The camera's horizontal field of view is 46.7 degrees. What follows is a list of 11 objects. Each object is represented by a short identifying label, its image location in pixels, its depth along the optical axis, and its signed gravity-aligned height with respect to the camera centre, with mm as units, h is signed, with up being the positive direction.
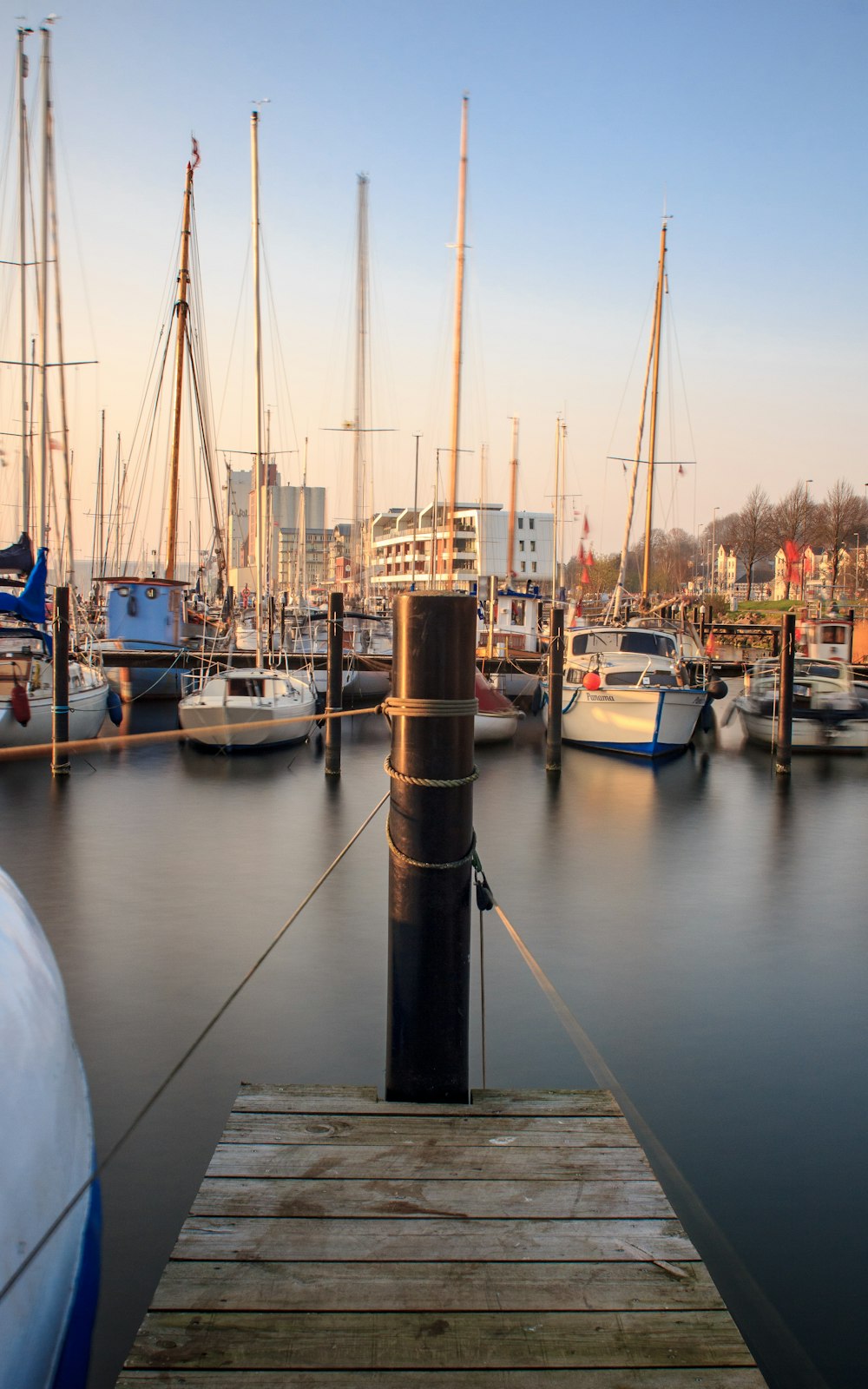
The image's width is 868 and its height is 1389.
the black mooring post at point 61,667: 15406 -876
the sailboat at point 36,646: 16250 -738
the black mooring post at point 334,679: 16531 -1048
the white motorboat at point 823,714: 21734 -1923
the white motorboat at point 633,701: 21219 -1689
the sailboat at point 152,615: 27422 -81
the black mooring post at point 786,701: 17250 -1381
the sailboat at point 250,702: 19734 -1753
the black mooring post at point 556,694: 18297 -1358
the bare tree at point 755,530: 68762 +6576
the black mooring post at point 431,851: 3758 -881
